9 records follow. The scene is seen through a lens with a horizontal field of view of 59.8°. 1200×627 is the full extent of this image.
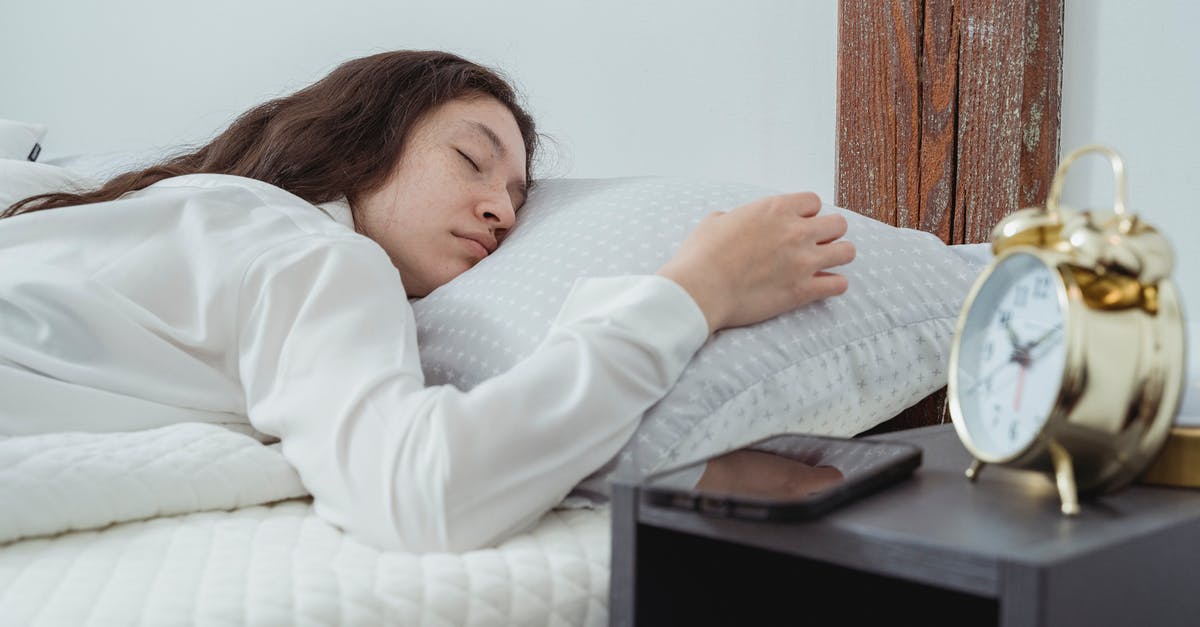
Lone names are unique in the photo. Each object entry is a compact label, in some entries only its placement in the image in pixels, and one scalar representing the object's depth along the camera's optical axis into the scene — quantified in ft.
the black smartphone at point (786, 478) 1.94
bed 2.36
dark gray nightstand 1.69
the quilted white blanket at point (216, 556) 2.25
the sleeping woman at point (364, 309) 2.64
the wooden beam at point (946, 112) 3.76
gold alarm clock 1.91
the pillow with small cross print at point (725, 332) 2.97
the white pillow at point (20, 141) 6.04
